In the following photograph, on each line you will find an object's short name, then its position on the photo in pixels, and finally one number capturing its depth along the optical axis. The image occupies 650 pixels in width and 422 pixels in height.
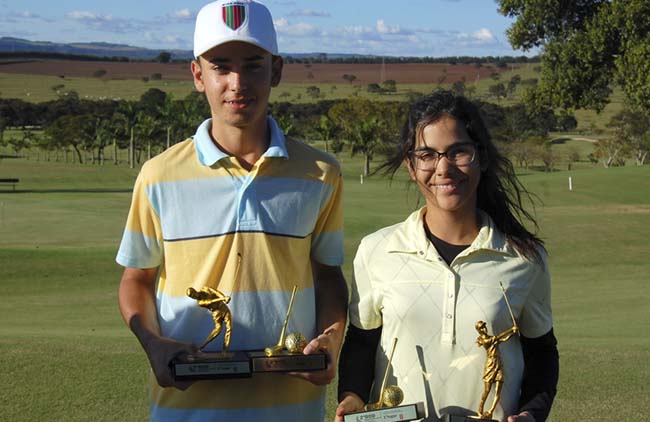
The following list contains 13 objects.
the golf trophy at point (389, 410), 3.17
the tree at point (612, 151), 66.06
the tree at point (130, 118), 76.38
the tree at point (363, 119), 65.56
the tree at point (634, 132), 64.81
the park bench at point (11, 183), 44.01
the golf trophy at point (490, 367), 3.23
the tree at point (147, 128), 75.25
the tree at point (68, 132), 82.81
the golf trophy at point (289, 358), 3.23
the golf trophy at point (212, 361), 3.20
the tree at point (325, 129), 72.69
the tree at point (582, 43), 24.47
